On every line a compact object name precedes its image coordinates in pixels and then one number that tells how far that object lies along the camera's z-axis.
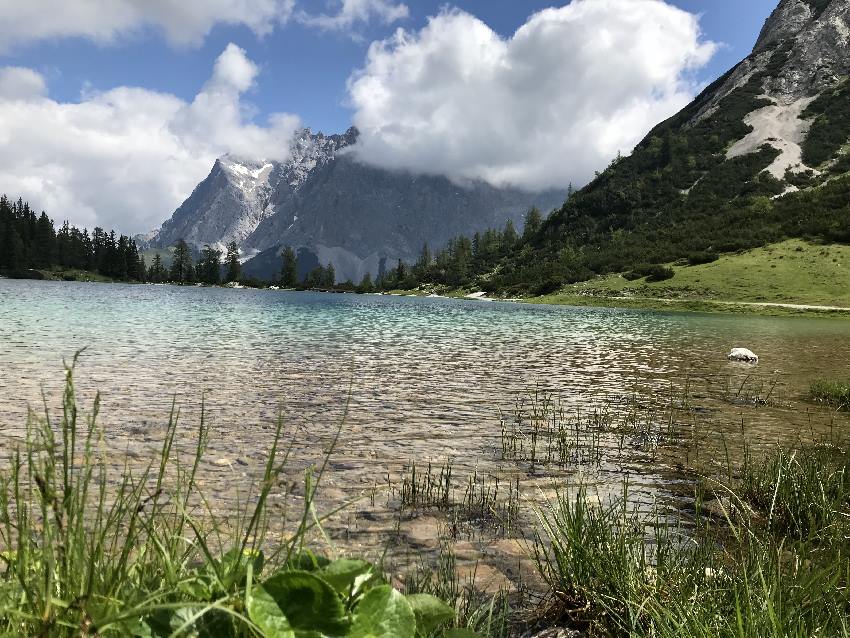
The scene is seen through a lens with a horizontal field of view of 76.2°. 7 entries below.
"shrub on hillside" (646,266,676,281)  95.94
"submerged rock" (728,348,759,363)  25.52
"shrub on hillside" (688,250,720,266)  97.81
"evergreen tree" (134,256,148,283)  189.19
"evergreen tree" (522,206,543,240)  189.56
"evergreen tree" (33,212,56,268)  162.38
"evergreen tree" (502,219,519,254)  194.75
